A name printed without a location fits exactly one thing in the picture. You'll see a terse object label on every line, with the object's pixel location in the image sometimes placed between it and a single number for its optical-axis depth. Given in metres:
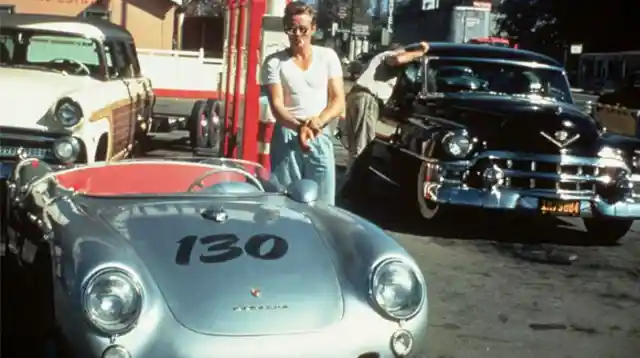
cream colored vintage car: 8.44
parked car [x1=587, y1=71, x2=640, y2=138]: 12.63
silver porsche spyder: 3.97
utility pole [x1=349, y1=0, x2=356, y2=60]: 56.51
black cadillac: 8.51
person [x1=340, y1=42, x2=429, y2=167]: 10.23
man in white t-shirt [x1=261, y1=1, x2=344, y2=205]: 6.23
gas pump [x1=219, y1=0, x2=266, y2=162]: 8.34
